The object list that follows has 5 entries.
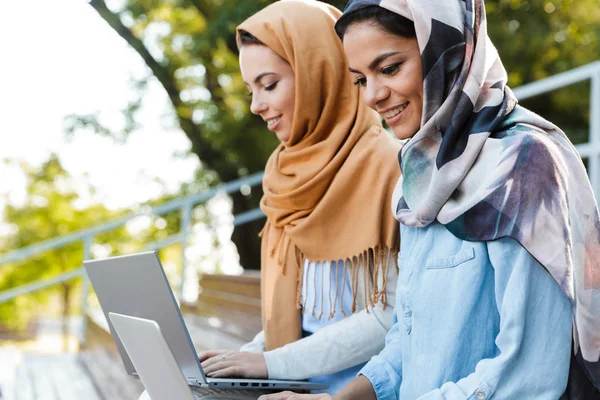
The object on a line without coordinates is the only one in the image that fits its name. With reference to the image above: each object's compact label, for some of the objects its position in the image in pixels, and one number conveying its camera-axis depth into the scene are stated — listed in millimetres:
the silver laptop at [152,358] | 1246
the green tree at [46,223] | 25828
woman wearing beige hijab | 1877
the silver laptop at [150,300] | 1559
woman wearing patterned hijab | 1183
